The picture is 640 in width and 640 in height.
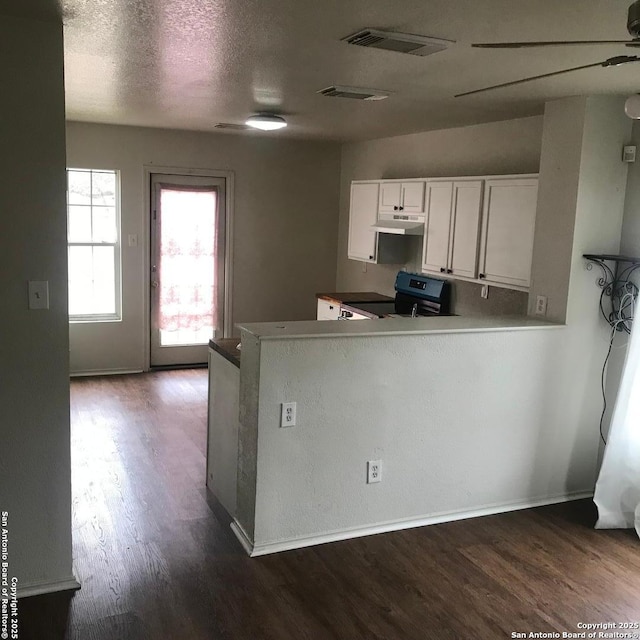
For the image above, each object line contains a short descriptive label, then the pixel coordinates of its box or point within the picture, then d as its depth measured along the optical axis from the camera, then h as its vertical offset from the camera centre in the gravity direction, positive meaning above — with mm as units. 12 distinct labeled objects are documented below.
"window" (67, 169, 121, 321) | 6449 -294
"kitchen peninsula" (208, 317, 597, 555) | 3355 -1087
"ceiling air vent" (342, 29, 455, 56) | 2629 +744
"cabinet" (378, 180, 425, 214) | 5395 +243
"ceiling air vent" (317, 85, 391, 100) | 3820 +765
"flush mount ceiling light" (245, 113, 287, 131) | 4981 +738
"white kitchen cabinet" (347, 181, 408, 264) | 6012 -102
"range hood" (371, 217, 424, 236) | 5434 -6
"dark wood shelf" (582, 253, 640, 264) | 3668 -127
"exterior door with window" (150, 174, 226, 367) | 6734 -504
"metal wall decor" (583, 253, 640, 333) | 3926 -326
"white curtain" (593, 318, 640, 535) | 3787 -1325
